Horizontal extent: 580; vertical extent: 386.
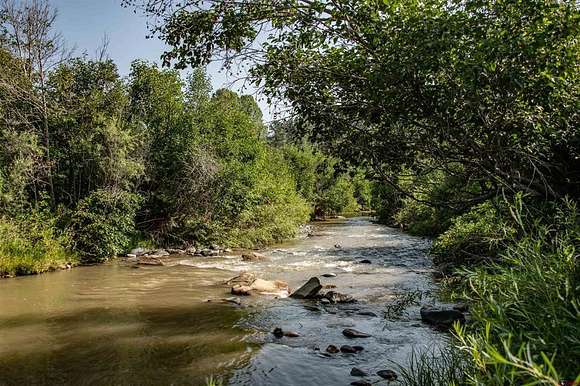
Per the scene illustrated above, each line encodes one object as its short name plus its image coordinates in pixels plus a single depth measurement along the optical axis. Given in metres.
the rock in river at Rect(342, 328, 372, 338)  9.20
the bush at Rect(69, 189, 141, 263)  18.77
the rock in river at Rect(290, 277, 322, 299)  12.79
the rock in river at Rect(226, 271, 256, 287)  14.30
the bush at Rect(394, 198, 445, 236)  28.24
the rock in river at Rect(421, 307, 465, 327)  9.57
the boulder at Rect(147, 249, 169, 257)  21.20
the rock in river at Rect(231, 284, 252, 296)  13.25
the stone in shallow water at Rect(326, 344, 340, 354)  8.31
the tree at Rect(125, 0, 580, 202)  4.95
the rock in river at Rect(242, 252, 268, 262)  20.20
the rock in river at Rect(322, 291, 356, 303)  12.27
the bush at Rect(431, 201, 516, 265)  6.83
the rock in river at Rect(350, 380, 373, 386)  6.65
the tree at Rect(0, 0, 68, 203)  19.08
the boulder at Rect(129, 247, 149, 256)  21.07
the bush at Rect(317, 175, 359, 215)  56.44
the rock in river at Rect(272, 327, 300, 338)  9.34
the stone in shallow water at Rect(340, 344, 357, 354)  8.27
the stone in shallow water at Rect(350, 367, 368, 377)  7.16
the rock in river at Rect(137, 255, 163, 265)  18.64
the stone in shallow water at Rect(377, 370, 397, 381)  6.95
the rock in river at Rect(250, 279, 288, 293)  13.59
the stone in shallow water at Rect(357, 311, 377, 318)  10.85
